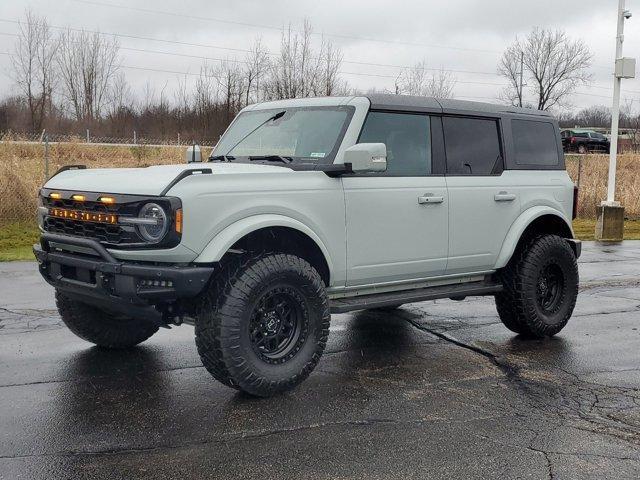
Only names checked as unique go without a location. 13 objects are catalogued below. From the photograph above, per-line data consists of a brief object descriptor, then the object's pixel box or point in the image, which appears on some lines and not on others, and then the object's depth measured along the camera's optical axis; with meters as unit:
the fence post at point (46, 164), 13.84
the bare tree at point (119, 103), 40.25
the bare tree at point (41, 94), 39.62
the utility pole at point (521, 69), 64.75
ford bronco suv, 4.65
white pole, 16.38
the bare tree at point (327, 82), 32.75
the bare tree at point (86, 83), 40.56
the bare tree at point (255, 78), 35.50
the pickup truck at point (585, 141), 42.81
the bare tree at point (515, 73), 64.88
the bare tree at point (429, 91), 38.30
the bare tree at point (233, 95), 36.59
